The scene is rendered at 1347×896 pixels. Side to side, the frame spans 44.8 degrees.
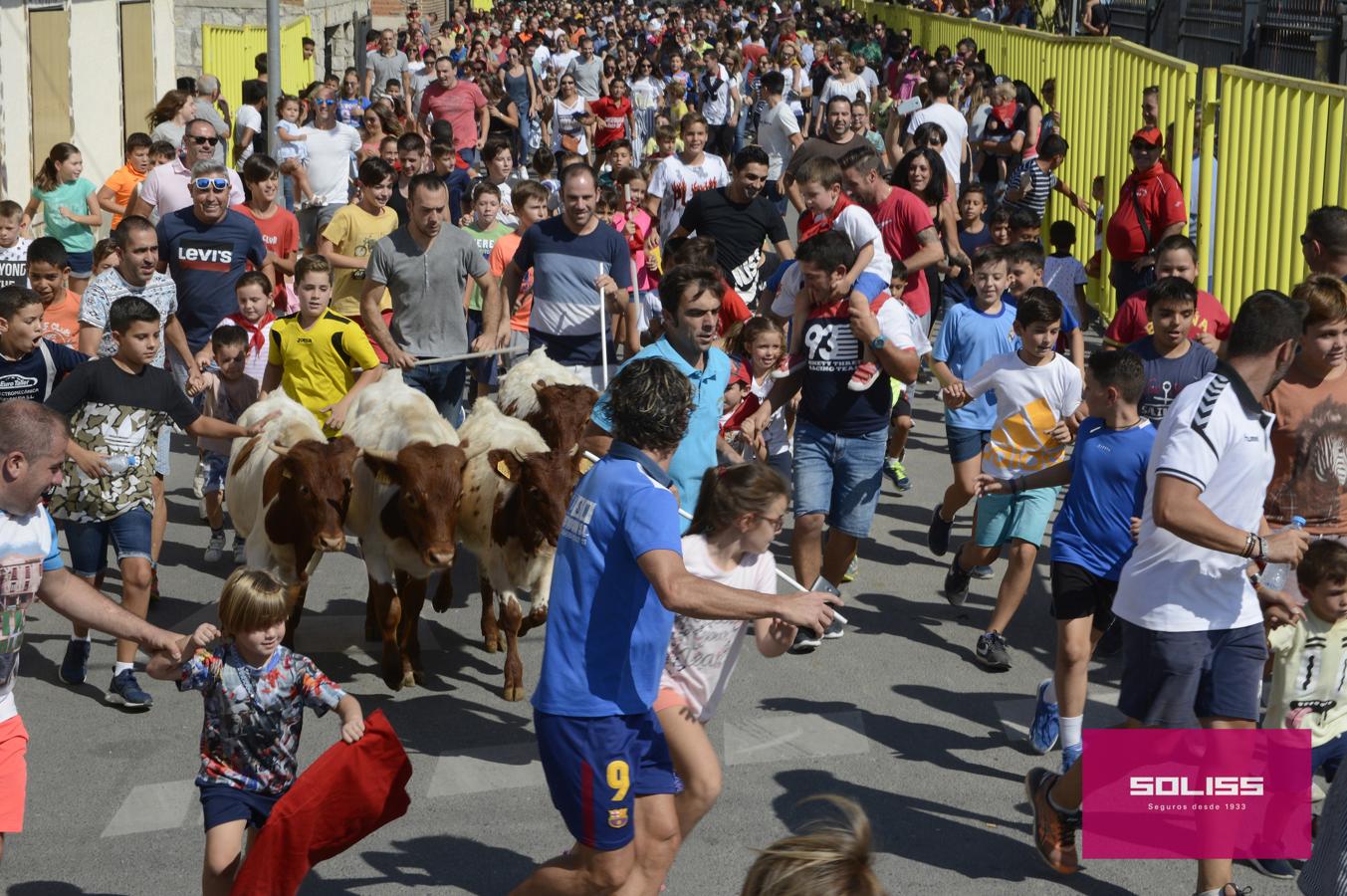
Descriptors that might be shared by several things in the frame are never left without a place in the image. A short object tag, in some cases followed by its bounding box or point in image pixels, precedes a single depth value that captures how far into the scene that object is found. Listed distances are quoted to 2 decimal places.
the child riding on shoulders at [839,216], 10.12
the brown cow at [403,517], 8.19
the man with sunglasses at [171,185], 12.88
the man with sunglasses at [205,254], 10.91
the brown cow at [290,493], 8.21
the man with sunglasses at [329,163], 15.90
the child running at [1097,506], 7.11
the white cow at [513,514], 8.23
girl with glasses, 5.37
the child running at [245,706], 5.42
